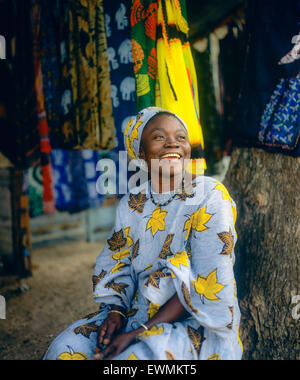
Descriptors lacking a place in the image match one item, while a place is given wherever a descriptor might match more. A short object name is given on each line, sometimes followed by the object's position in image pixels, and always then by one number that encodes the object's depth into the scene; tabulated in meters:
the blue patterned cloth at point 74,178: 3.02
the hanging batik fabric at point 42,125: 2.58
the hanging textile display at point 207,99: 3.23
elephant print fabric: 2.14
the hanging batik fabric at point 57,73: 2.42
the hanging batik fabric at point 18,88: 2.57
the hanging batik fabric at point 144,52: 1.92
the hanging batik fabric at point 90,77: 2.26
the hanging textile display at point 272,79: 1.57
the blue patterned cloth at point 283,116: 1.57
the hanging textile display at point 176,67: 1.78
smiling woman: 1.22
